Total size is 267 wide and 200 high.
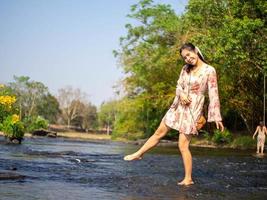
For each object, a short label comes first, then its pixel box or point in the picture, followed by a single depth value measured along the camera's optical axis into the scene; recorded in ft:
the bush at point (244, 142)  105.61
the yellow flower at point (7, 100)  55.31
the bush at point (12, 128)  62.44
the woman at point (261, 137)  75.31
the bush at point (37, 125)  144.62
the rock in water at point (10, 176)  19.30
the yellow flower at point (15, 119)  62.18
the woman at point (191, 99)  21.26
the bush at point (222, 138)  115.55
